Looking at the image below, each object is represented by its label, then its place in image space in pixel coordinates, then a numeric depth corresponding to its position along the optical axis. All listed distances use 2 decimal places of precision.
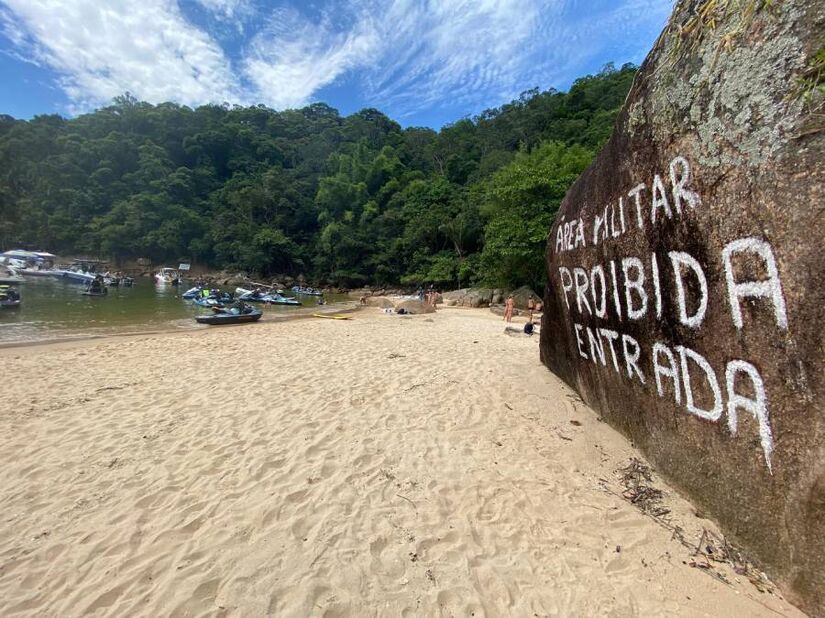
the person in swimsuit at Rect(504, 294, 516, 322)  14.73
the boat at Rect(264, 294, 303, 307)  22.89
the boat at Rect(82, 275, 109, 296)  23.91
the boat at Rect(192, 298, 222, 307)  20.10
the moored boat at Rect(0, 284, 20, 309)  16.50
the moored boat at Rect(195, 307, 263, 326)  14.77
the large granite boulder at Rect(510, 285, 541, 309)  19.12
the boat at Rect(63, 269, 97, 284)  32.88
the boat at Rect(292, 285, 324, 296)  34.99
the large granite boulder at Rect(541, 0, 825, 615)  2.00
